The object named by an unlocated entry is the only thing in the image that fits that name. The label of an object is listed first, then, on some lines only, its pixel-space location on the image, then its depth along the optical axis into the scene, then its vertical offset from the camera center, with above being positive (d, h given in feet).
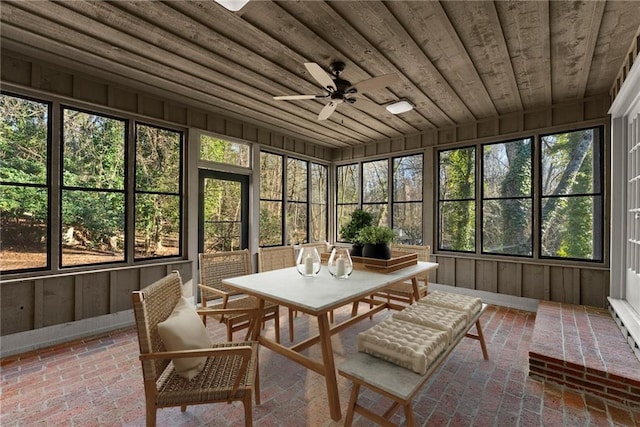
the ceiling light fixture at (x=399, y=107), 12.21 +4.65
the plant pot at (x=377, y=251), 9.00 -1.14
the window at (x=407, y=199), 17.44 +0.96
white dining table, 6.05 -1.79
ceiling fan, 7.80 +3.81
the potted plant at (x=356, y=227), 9.81 -0.44
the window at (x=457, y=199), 15.64 +0.86
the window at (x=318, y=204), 20.02 +0.74
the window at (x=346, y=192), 20.49 +1.64
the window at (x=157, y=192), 12.10 +0.94
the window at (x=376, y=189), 18.98 +1.69
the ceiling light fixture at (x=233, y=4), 6.18 +4.55
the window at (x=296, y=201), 18.42 +0.86
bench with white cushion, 5.13 -2.84
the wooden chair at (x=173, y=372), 4.75 -3.00
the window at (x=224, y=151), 14.15 +3.24
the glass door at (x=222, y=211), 14.20 +0.14
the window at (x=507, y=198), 14.08 +0.85
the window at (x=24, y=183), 9.23 +1.00
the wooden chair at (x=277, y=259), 10.87 -1.77
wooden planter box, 8.66 -1.51
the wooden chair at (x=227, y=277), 8.63 -2.23
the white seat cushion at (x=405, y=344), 5.45 -2.67
